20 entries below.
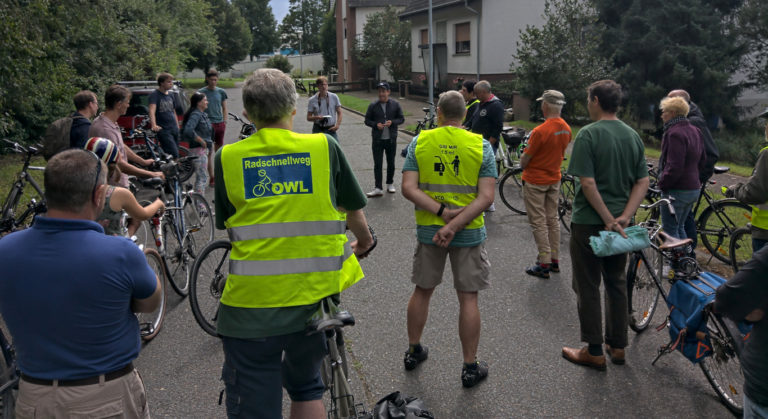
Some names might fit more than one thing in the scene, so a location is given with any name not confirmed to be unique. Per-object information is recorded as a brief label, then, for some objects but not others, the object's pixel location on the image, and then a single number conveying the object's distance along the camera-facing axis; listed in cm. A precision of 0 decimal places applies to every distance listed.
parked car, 1209
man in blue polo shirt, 229
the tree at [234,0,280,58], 9088
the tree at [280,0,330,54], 11681
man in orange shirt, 646
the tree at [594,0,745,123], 1842
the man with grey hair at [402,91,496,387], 411
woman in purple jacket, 582
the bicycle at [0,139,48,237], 634
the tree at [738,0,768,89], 1806
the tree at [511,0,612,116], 1875
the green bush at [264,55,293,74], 6164
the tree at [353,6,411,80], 3644
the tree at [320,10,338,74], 5831
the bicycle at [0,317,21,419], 345
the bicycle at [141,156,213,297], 568
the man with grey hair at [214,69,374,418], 258
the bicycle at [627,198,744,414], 358
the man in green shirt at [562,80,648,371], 431
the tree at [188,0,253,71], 6291
